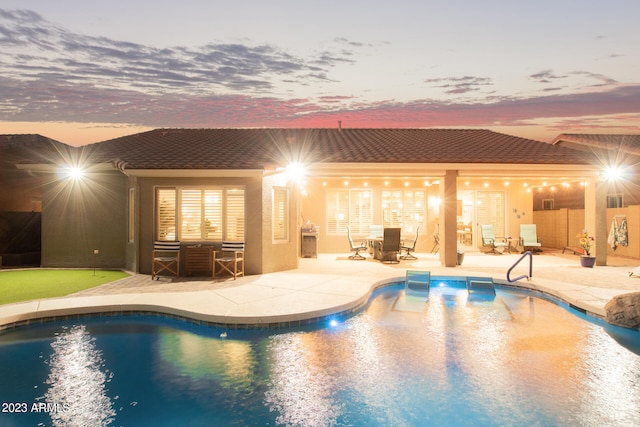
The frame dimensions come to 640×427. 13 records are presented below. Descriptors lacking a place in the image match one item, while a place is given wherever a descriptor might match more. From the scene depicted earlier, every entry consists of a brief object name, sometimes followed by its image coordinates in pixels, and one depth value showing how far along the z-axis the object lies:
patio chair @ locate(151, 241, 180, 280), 11.55
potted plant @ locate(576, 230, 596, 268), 13.58
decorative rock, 7.70
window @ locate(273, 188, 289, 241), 12.77
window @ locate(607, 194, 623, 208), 20.39
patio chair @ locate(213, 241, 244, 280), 11.42
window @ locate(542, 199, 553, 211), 27.08
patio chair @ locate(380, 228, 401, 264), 14.77
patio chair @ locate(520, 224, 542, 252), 18.12
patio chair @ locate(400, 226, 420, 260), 15.94
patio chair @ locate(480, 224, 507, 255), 17.81
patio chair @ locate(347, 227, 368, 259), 16.20
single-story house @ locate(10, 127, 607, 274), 12.17
